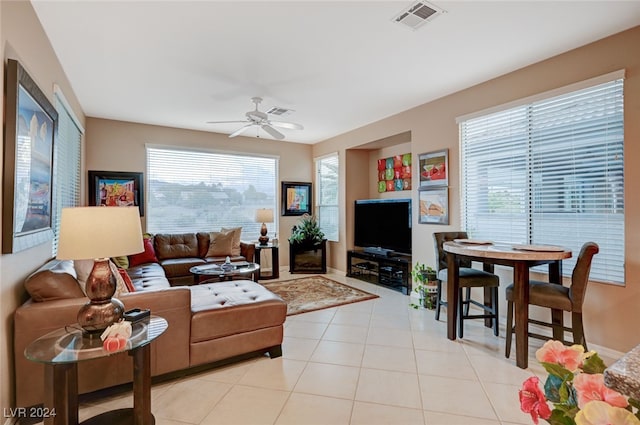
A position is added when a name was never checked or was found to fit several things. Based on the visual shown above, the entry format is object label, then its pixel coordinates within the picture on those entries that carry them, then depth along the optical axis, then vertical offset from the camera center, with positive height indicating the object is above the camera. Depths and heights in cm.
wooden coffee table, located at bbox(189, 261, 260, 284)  378 -67
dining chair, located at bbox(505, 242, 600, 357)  235 -63
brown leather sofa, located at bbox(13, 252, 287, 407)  184 -78
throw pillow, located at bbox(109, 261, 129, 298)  231 -53
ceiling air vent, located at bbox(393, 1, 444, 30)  223 +145
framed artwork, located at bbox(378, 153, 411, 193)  530 +73
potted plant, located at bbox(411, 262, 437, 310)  390 -87
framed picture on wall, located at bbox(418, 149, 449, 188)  396 +61
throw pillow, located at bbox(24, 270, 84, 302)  190 -43
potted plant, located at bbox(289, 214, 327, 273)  605 -67
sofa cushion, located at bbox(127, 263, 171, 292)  327 -71
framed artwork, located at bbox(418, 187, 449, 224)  398 +12
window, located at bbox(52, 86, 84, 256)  285 +58
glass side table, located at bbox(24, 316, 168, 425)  150 -76
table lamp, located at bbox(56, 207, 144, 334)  157 -15
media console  461 -86
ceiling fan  383 +114
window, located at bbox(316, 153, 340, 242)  618 +40
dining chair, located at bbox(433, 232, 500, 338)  303 -62
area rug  407 -112
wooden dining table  241 -36
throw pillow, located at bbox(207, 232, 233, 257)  514 -47
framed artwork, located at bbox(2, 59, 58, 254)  175 +33
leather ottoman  236 -85
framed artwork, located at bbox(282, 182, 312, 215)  645 +35
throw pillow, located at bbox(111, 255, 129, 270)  400 -60
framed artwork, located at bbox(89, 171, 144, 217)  480 +40
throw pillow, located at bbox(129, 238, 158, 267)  445 -59
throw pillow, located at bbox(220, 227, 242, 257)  527 -38
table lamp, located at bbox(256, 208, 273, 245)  562 -7
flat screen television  476 -15
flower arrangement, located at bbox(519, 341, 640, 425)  49 -30
